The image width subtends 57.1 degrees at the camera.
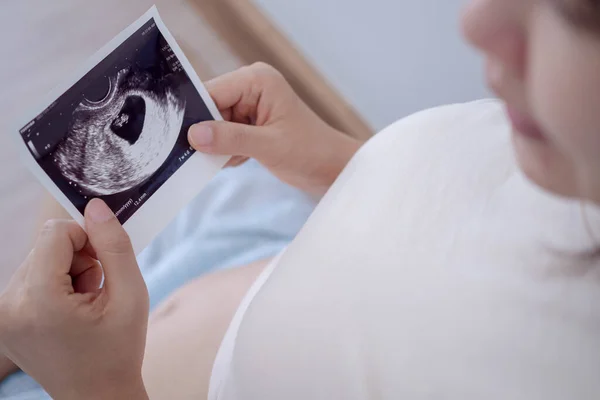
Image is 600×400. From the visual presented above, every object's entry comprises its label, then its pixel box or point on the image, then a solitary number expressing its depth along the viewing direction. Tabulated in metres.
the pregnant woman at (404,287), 0.41
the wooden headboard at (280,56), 1.16
